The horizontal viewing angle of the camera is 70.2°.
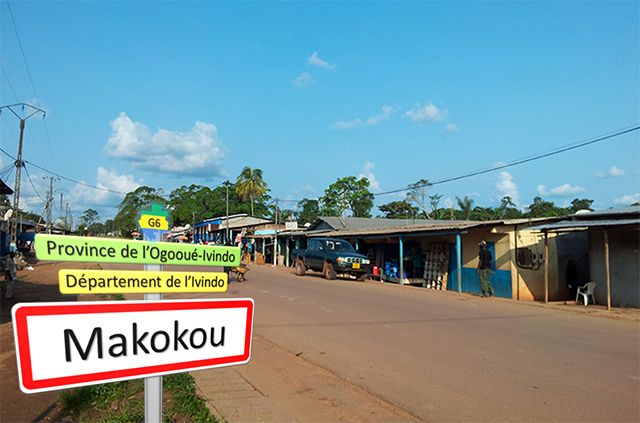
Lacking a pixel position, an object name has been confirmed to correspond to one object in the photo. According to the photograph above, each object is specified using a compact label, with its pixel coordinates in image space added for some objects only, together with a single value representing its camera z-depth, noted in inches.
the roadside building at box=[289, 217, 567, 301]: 686.5
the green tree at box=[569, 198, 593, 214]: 2487.2
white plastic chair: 616.5
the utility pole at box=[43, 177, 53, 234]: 2481.8
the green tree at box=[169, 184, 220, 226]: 3216.3
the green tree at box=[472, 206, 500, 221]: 2321.6
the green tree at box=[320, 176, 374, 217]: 2433.6
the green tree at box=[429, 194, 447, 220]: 2311.8
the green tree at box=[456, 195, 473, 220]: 1982.0
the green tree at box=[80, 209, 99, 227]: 5452.8
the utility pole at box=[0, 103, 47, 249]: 1291.8
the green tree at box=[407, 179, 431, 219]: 2292.3
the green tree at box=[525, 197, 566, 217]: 2414.0
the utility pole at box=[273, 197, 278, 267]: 1482.2
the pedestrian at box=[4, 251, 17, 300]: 537.0
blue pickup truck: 878.4
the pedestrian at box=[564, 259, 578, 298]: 713.6
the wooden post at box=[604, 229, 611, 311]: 525.1
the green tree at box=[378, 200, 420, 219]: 2453.2
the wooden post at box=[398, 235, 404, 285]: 873.5
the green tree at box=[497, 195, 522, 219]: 2400.3
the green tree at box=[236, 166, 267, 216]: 2741.1
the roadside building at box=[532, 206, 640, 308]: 579.4
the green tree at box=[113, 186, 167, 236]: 2663.6
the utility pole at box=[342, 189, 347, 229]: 2442.1
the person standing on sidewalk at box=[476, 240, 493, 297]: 673.0
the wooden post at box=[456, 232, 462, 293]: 743.4
